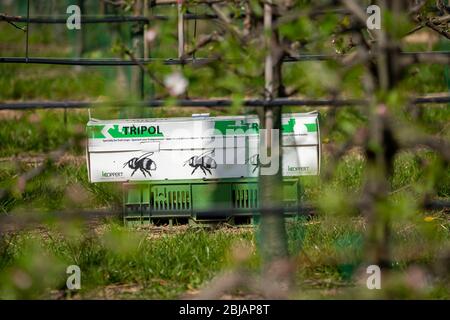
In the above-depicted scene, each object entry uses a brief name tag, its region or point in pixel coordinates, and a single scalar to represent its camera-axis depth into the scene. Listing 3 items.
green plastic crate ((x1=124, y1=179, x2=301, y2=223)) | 9.45
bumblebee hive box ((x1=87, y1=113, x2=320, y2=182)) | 9.23
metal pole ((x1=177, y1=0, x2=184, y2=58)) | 11.90
